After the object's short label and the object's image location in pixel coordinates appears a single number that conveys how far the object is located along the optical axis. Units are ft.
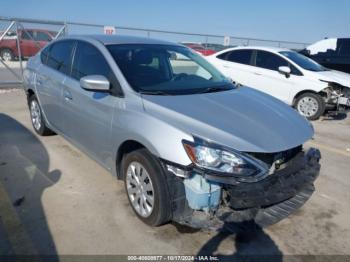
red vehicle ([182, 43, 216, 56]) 55.72
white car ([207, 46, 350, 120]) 25.67
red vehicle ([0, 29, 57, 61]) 35.37
